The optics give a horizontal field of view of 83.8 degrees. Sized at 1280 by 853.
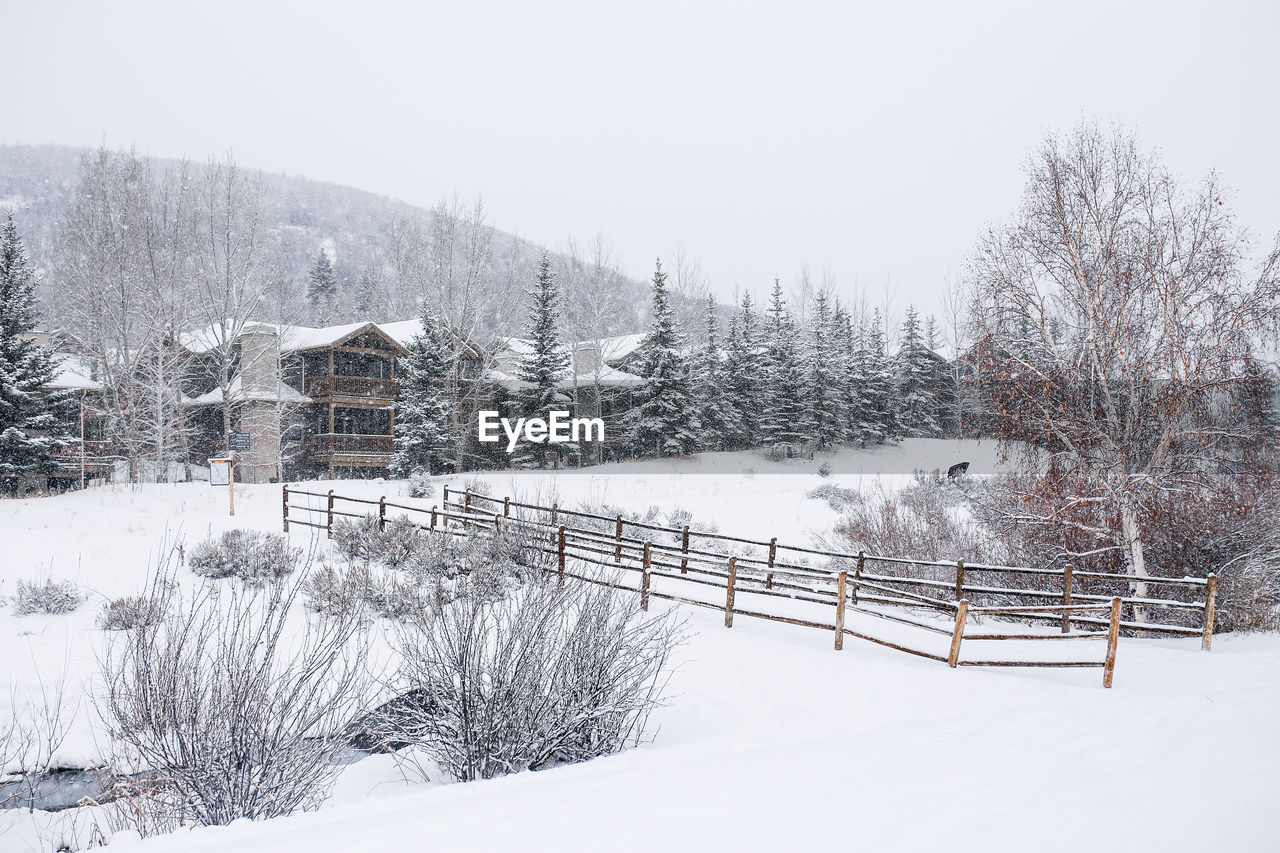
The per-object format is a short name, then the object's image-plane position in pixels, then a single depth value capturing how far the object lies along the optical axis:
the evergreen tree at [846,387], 46.59
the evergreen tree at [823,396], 44.45
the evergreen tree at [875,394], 48.09
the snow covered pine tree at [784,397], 43.62
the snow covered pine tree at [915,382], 52.34
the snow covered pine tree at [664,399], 39.81
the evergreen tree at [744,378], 46.12
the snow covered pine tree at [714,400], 42.94
